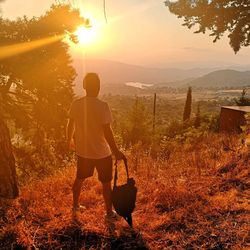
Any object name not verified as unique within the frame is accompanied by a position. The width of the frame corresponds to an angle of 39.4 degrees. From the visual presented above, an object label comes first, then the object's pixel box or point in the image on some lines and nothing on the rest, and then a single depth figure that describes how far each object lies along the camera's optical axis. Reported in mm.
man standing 4215
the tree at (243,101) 33025
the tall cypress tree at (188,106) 61469
